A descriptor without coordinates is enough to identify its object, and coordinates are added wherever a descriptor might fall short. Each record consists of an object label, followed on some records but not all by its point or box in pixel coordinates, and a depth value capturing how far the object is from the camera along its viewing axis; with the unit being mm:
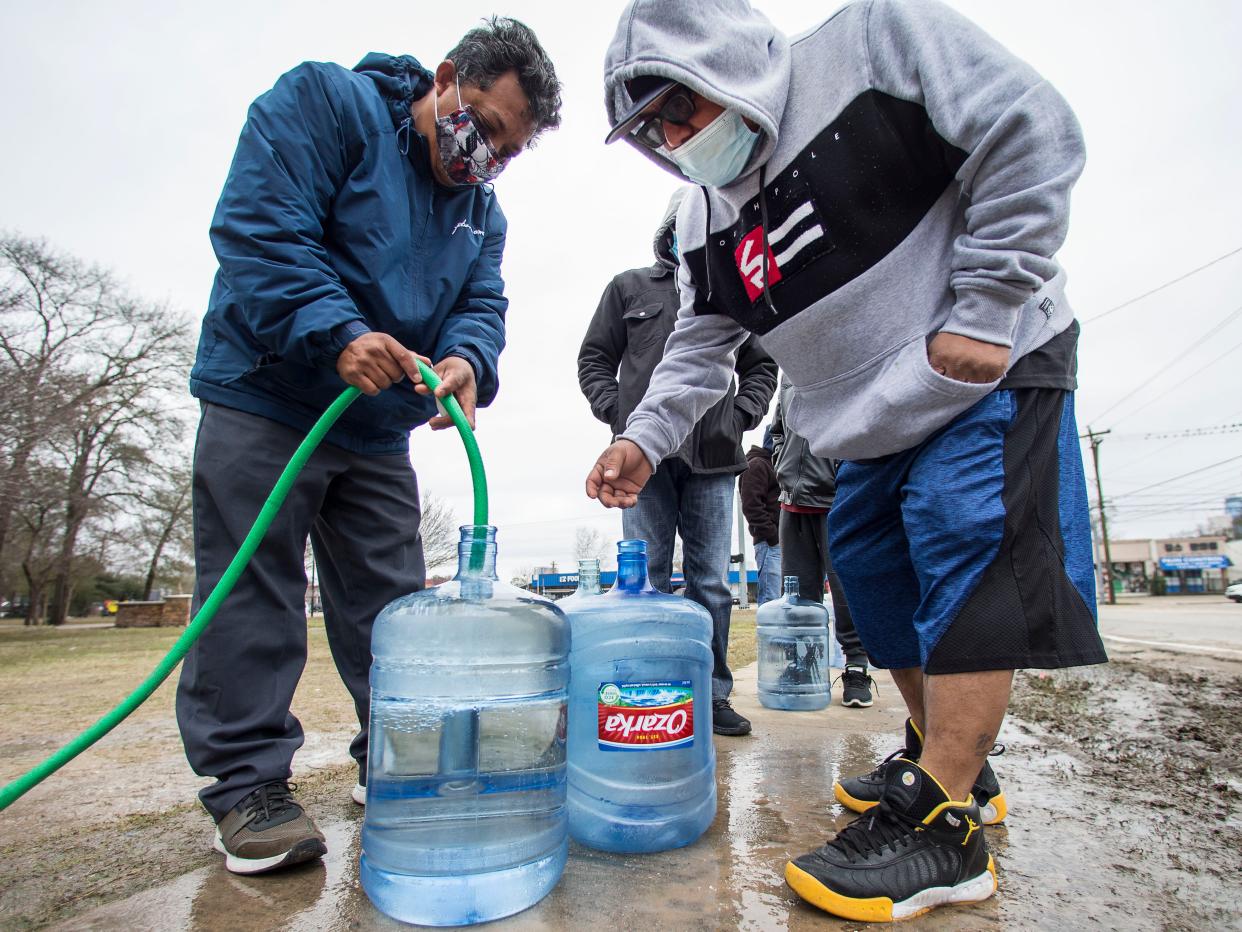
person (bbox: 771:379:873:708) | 3676
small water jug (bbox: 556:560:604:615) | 2043
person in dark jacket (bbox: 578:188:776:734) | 3059
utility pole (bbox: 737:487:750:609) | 20750
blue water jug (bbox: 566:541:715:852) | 1623
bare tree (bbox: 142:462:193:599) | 21625
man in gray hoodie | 1362
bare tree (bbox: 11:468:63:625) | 16188
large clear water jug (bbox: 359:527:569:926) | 1498
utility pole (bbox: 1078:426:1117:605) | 34750
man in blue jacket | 1594
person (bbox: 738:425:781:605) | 5035
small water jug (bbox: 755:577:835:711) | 3797
